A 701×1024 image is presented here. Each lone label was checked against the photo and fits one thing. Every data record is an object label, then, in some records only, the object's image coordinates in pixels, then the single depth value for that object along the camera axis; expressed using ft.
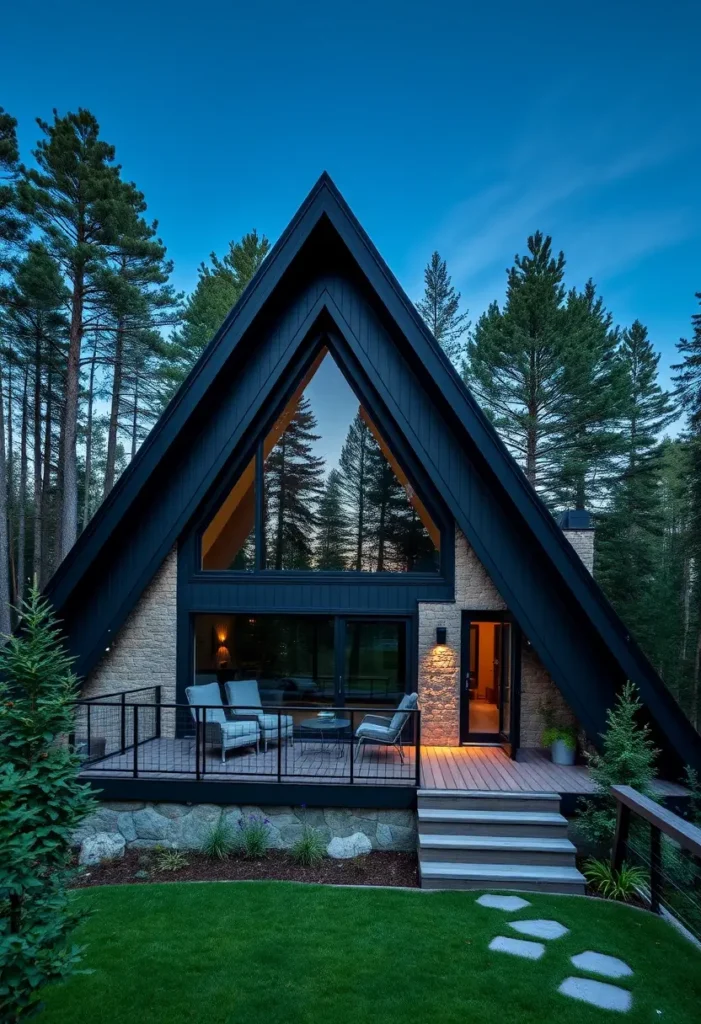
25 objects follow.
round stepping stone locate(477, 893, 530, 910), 17.61
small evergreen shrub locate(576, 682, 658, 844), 20.62
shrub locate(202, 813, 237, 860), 22.31
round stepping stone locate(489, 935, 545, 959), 14.79
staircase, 19.12
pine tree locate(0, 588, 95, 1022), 9.79
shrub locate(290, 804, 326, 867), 21.61
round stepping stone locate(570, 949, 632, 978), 13.88
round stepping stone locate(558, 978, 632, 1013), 12.73
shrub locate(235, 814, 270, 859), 22.20
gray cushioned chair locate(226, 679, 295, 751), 27.61
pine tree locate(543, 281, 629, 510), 60.29
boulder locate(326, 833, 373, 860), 22.31
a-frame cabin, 27.73
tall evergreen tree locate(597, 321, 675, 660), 66.69
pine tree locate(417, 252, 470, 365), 83.61
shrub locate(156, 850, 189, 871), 21.58
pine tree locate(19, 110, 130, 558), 52.11
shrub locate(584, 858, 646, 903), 18.56
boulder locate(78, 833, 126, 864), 22.61
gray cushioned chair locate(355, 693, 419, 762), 25.93
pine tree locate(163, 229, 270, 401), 76.23
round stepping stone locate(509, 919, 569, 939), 15.76
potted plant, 27.07
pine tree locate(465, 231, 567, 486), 59.82
